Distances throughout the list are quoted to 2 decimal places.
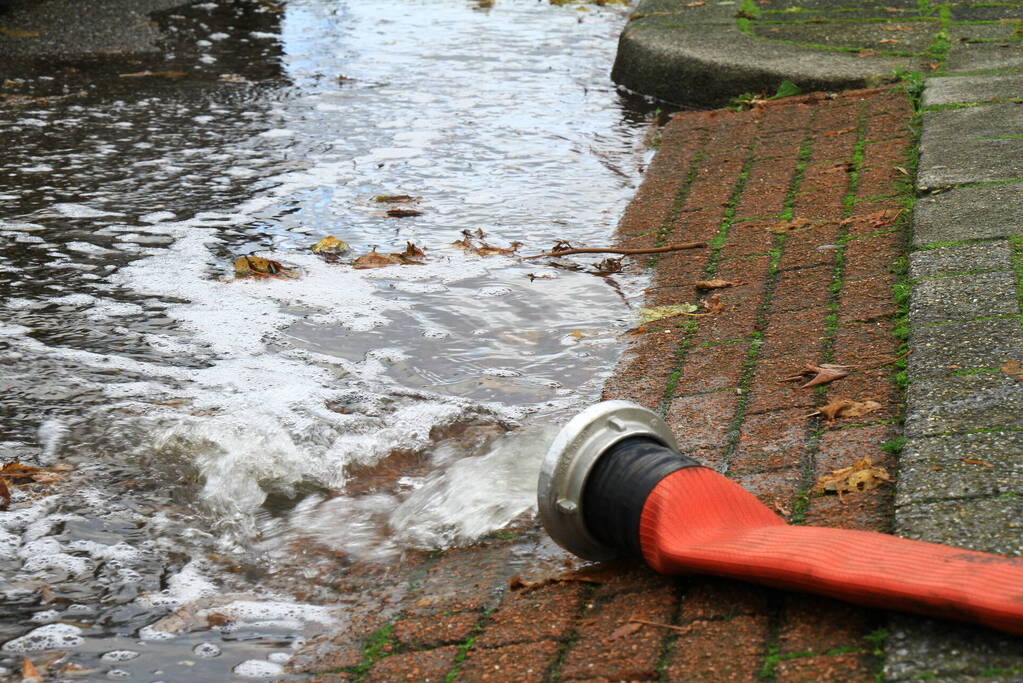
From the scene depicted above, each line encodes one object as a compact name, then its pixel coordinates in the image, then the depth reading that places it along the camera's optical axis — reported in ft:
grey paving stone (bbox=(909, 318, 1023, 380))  9.49
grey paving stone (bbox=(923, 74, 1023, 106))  17.49
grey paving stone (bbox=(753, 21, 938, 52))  22.31
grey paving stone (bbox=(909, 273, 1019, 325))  10.39
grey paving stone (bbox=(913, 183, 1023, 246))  12.26
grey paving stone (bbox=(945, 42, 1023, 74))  19.35
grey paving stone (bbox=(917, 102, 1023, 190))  14.12
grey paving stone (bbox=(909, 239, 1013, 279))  11.34
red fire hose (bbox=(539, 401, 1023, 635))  6.15
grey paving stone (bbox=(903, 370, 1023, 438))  8.52
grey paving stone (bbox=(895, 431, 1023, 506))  7.61
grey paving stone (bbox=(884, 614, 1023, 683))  5.87
